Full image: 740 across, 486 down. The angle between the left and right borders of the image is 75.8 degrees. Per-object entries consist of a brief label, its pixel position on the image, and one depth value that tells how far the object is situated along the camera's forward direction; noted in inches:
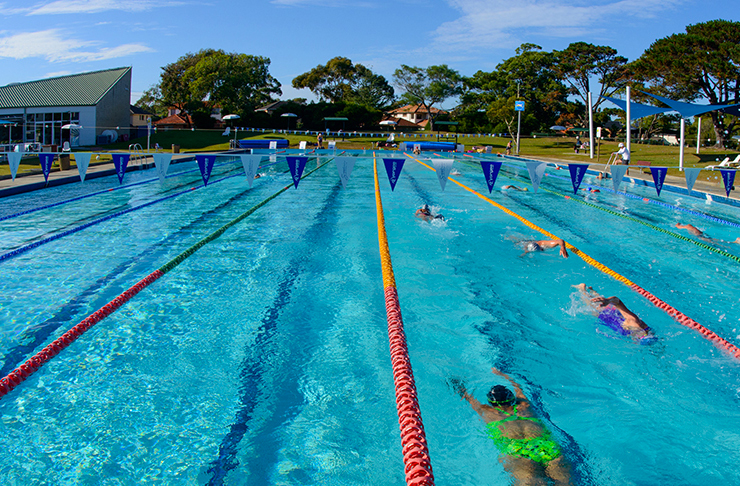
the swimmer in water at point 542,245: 263.0
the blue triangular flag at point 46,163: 365.7
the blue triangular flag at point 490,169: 327.6
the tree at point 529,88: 1658.5
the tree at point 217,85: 1604.3
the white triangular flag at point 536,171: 337.4
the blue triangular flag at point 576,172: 340.2
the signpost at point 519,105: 1218.0
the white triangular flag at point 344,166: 330.6
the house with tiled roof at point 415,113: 2278.2
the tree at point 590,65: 1509.6
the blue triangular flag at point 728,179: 360.2
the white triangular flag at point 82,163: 352.8
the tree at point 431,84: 2085.4
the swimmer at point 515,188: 514.5
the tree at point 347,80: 2171.5
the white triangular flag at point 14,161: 357.1
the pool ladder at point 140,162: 649.6
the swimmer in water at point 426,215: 343.9
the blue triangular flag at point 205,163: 330.3
